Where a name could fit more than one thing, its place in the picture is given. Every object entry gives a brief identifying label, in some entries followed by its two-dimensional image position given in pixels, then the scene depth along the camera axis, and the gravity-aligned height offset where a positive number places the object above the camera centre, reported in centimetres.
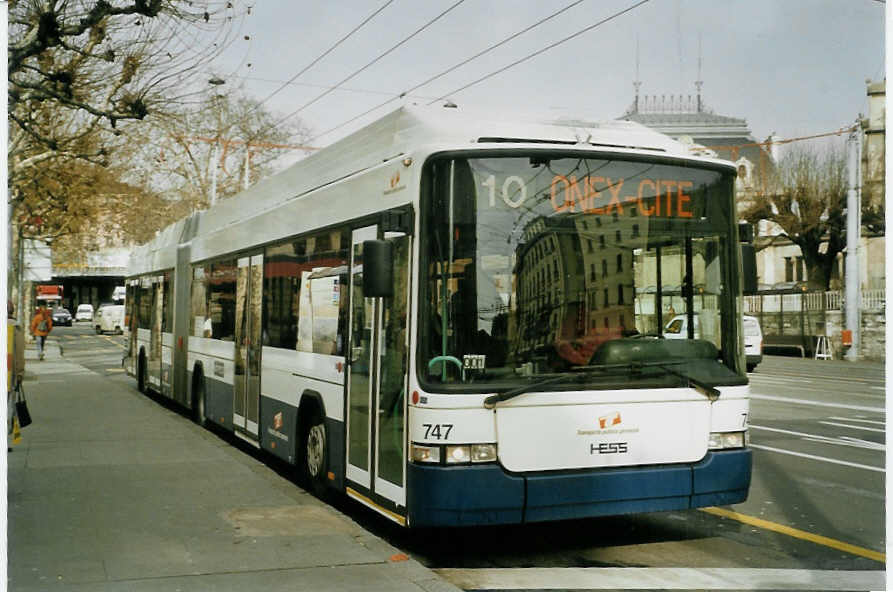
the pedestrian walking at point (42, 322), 3145 -49
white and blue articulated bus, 659 -13
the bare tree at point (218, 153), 4247 +655
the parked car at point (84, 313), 8970 -62
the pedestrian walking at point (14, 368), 923 -55
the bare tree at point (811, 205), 4209 +416
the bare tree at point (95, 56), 1202 +325
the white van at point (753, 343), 2719 -93
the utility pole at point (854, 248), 3481 +192
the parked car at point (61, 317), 8094 -86
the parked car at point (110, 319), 6341 -80
